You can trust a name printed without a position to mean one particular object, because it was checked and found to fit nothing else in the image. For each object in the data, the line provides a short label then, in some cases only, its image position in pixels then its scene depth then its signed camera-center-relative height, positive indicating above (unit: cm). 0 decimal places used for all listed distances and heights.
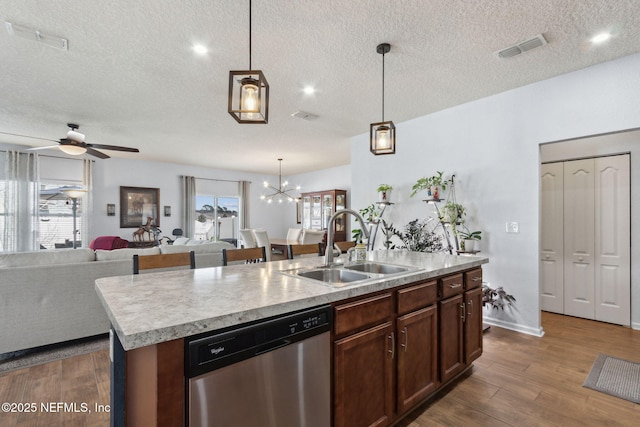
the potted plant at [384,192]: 446 +33
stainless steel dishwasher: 99 -58
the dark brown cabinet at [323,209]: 747 +15
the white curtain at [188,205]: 775 +25
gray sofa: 266 -73
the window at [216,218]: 821 -9
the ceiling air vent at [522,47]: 245 +139
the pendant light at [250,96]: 161 +64
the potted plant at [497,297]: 335 -92
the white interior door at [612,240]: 341 -30
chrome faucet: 206 -21
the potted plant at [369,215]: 445 -1
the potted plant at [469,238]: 342 -28
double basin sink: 192 -38
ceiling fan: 398 +94
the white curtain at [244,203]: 883 +34
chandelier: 924 +58
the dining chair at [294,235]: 715 -48
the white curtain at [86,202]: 644 +27
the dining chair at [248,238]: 626 -48
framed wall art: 699 +20
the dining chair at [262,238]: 567 -43
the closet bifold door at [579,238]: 365 -29
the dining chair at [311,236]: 577 -41
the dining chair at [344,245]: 324 -32
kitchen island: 94 -36
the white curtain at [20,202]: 563 +24
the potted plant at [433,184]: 390 +39
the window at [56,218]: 608 -6
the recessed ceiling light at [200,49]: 254 +140
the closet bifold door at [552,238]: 388 -31
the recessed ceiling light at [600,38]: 239 +140
